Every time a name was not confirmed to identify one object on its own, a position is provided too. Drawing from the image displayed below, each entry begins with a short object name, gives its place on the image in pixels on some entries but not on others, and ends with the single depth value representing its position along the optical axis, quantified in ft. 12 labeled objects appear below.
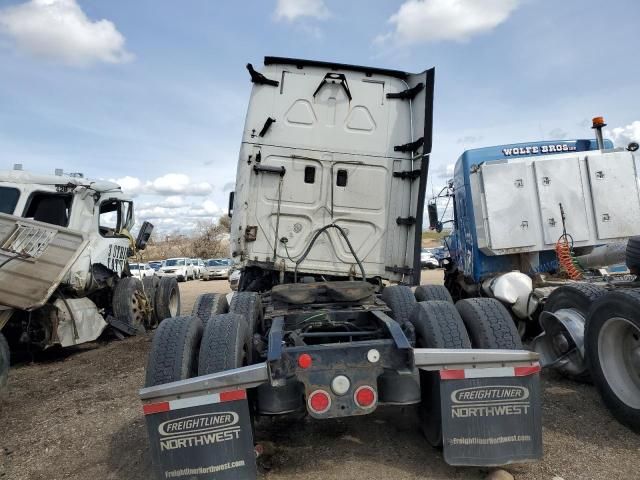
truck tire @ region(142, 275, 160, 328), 30.63
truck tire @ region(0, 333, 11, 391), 16.08
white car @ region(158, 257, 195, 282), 98.28
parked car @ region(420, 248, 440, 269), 102.73
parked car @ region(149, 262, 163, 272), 103.12
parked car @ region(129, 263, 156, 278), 94.78
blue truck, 21.42
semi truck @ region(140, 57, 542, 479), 9.16
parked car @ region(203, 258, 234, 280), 102.83
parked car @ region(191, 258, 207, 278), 109.17
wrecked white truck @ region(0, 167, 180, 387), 19.76
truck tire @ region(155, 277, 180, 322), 31.40
